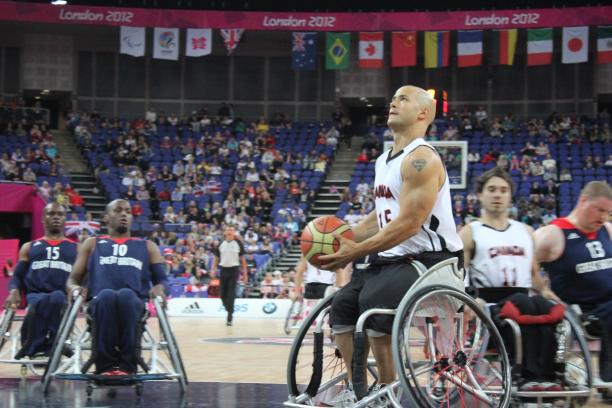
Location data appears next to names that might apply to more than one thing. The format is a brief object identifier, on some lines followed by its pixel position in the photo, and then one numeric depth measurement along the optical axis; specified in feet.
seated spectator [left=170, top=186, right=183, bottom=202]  85.51
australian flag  99.14
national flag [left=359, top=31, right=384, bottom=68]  96.84
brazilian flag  97.60
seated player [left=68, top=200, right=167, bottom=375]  22.12
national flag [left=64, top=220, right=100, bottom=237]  73.51
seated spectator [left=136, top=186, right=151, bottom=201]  85.30
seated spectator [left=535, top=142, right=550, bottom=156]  86.84
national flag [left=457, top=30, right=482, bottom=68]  95.04
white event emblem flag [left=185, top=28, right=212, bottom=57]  97.25
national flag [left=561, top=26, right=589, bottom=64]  91.71
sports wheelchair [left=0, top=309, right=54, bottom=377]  26.48
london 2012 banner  93.40
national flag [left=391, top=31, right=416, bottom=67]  96.22
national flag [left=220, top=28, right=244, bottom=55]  97.09
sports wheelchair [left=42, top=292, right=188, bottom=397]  21.72
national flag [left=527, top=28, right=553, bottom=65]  93.50
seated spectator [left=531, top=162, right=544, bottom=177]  83.20
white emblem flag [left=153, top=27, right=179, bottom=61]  97.76
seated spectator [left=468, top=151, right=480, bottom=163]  86.48
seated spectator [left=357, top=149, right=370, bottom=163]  90.68
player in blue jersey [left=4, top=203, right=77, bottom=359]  27.35
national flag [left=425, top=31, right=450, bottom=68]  94.68
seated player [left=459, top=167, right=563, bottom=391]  20.45
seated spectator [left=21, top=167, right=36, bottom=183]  83.53
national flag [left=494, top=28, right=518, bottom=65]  94.27
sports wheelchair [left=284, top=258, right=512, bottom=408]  14.58
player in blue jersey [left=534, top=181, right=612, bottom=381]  21.15
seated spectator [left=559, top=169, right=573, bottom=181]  82.12
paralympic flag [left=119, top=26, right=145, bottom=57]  97.25
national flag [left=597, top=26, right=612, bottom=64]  90.07
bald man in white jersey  15.58
